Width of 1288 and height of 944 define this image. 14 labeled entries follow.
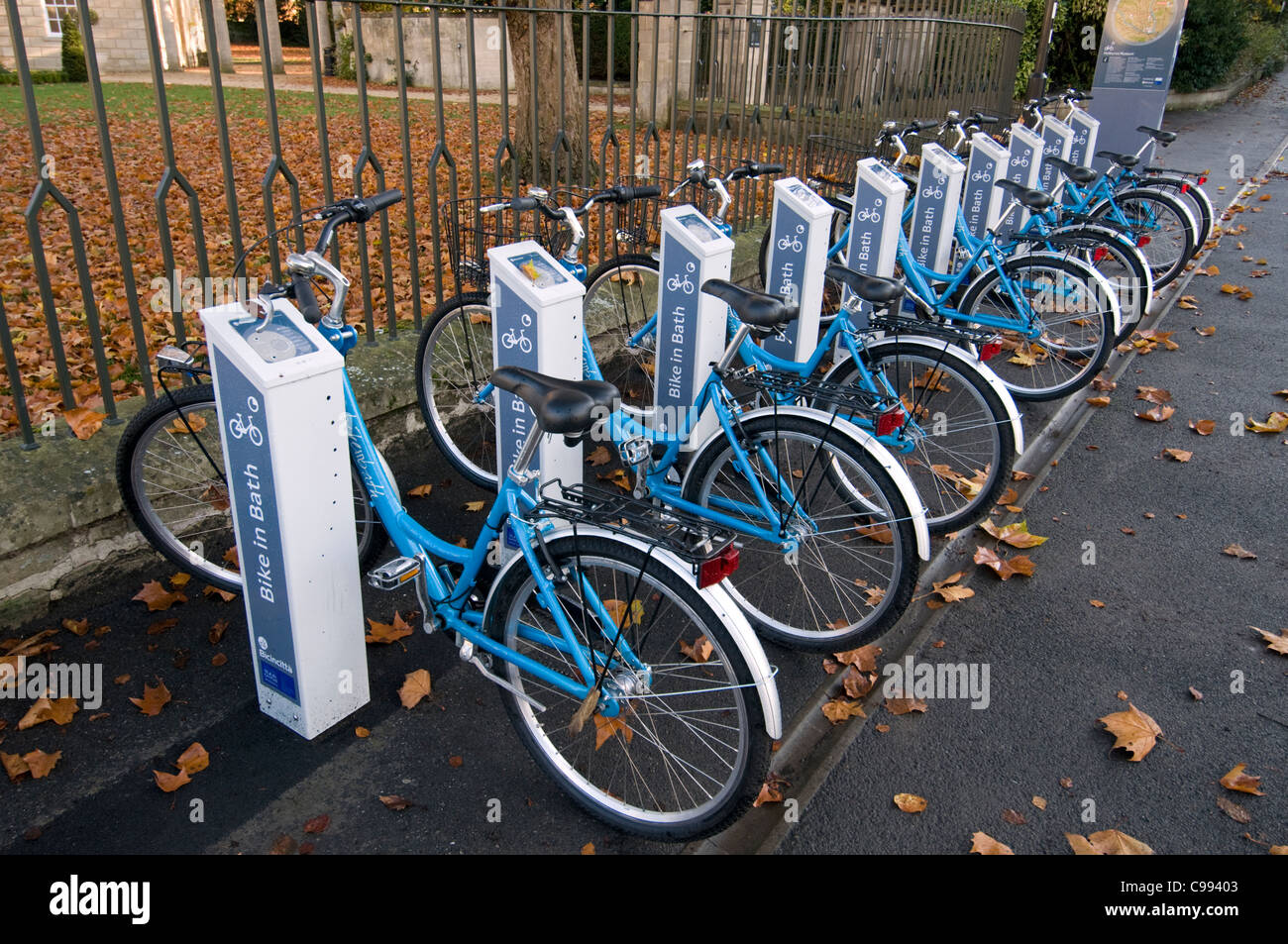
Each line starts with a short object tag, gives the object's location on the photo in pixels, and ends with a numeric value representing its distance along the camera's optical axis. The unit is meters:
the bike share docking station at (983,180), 6.99
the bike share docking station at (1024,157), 7.69
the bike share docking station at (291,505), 2.58
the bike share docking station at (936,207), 6.09
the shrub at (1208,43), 20.28
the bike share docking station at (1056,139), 8.83
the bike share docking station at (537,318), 3.35
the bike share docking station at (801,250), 4.82
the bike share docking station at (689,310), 4.24
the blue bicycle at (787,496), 3.29
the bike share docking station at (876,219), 5.43
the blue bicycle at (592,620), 2.41
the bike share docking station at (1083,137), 9.46
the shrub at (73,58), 19.25
